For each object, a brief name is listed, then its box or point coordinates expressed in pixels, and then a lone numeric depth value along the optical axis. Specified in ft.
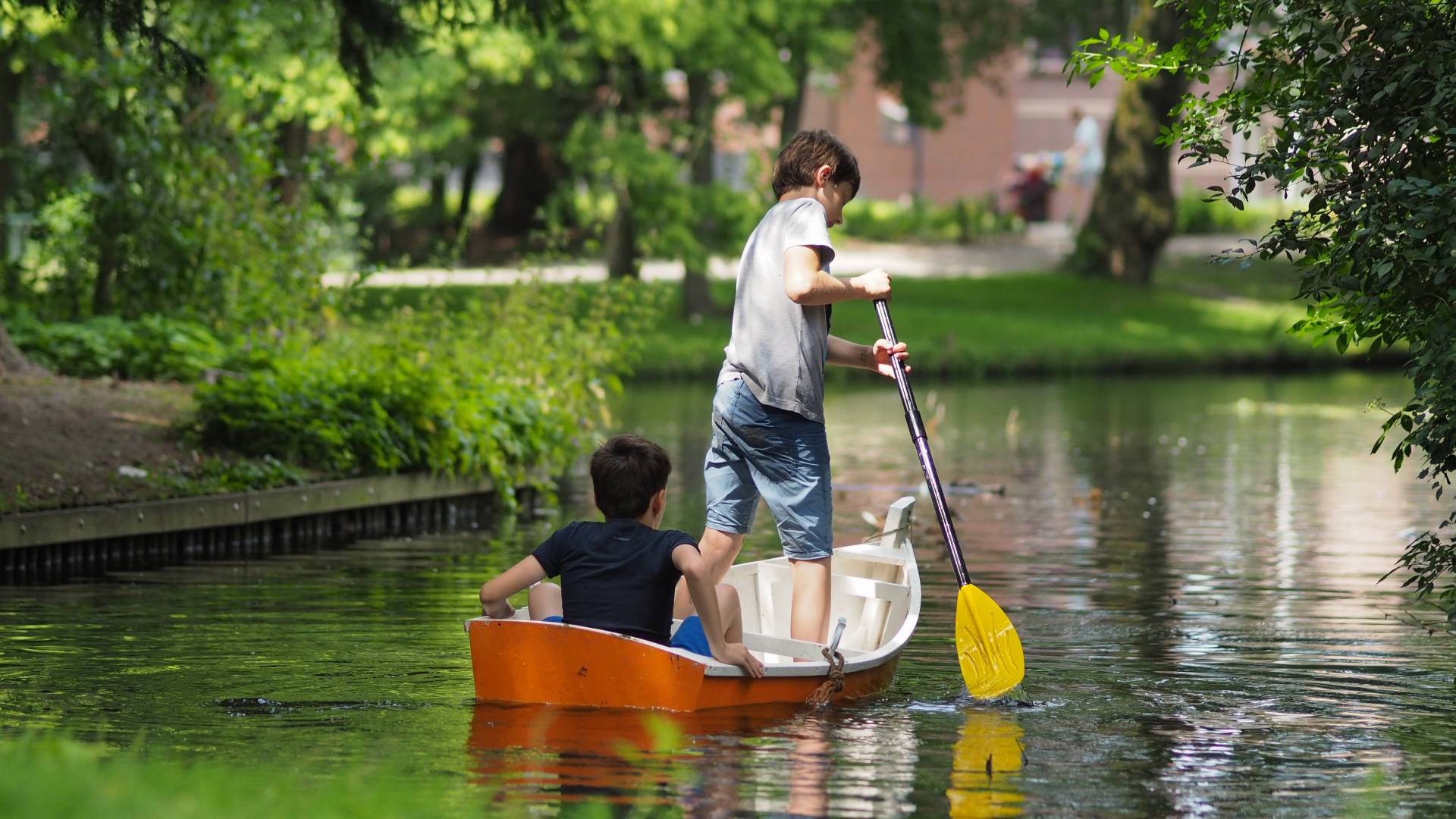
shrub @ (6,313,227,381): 105.81
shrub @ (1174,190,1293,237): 318.65
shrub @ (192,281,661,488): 90.58
